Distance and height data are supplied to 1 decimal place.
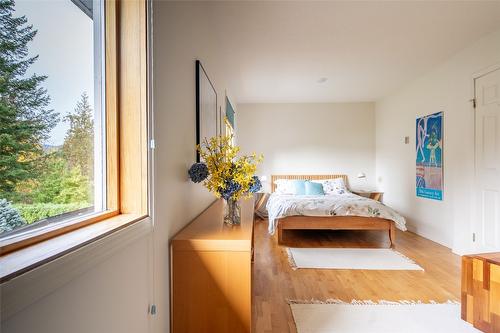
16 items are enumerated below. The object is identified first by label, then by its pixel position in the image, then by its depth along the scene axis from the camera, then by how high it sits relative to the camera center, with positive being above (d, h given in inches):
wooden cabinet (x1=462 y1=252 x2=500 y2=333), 62.7 -32.6
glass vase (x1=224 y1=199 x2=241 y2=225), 63.4 -12.3
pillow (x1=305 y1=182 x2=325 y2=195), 185.3 -17.4
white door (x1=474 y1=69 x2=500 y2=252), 104.6 +0.7
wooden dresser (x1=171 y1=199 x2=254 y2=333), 49.1 -23.1
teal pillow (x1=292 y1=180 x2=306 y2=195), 187.2 -16.5
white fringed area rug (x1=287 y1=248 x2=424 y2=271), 108.1 -43.0
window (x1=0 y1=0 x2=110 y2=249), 22.6 +5.5
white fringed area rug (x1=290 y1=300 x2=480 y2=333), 67.6 -43.4
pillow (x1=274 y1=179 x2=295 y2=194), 192.1 -16.9
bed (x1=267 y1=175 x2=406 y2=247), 135.0 -27.9
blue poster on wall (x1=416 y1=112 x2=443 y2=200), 139.3 +4.5
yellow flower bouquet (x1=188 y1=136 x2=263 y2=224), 60.2 -2.4
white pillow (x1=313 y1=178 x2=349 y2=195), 192.9 -16.6
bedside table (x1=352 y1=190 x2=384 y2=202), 199.9 -23.9
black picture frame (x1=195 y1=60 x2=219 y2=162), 75.1 +19.8
